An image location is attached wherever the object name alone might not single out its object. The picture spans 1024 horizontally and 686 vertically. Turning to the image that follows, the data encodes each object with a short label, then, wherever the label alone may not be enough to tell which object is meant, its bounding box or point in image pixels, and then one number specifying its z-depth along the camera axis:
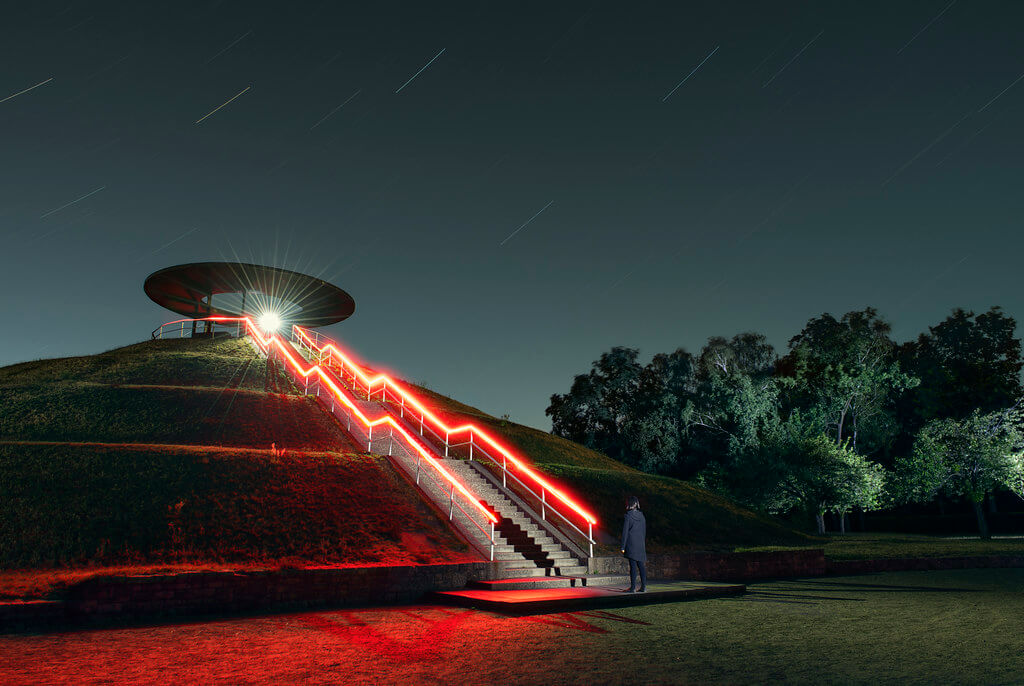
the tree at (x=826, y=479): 29.48
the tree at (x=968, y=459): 31.22
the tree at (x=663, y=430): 43.72
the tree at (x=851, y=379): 37.81
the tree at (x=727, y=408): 36.78
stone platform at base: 10.51
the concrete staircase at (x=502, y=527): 13.22
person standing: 11.91
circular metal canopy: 41.41
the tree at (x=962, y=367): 45.56
